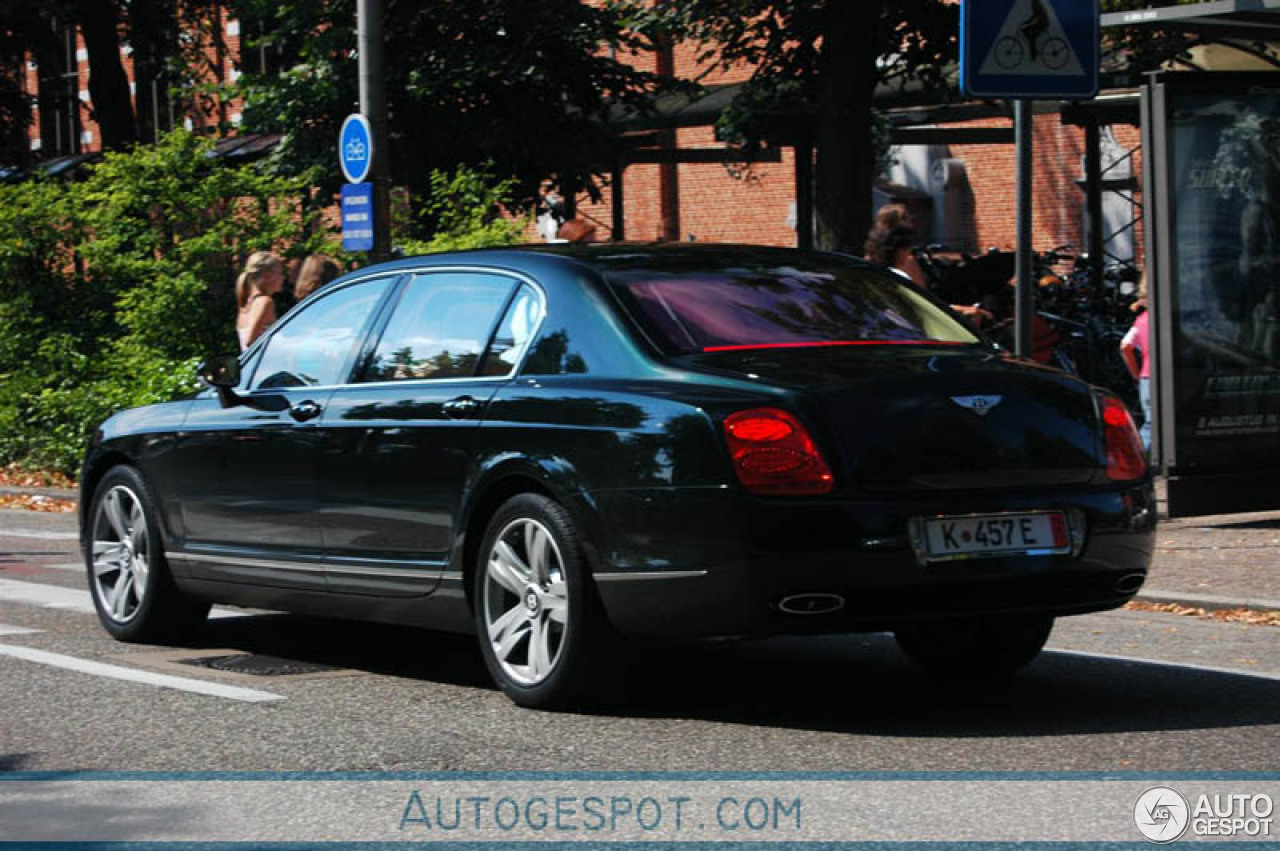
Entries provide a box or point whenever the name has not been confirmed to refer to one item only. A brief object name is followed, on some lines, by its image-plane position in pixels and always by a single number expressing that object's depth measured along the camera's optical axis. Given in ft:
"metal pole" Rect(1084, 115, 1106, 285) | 74.95
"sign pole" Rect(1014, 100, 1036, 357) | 34.17
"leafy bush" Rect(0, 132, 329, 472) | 63.87
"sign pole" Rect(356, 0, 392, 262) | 55.98
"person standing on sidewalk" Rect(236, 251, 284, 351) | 49.19
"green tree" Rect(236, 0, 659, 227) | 81.61
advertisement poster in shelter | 42.14
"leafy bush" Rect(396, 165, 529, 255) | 61.05
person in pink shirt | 48.50
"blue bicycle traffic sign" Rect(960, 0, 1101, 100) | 32.99
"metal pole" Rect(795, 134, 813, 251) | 83.16
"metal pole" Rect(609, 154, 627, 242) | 88.28
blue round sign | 56.65
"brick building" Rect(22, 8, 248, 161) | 106.22
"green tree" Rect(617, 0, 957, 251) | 70.90
